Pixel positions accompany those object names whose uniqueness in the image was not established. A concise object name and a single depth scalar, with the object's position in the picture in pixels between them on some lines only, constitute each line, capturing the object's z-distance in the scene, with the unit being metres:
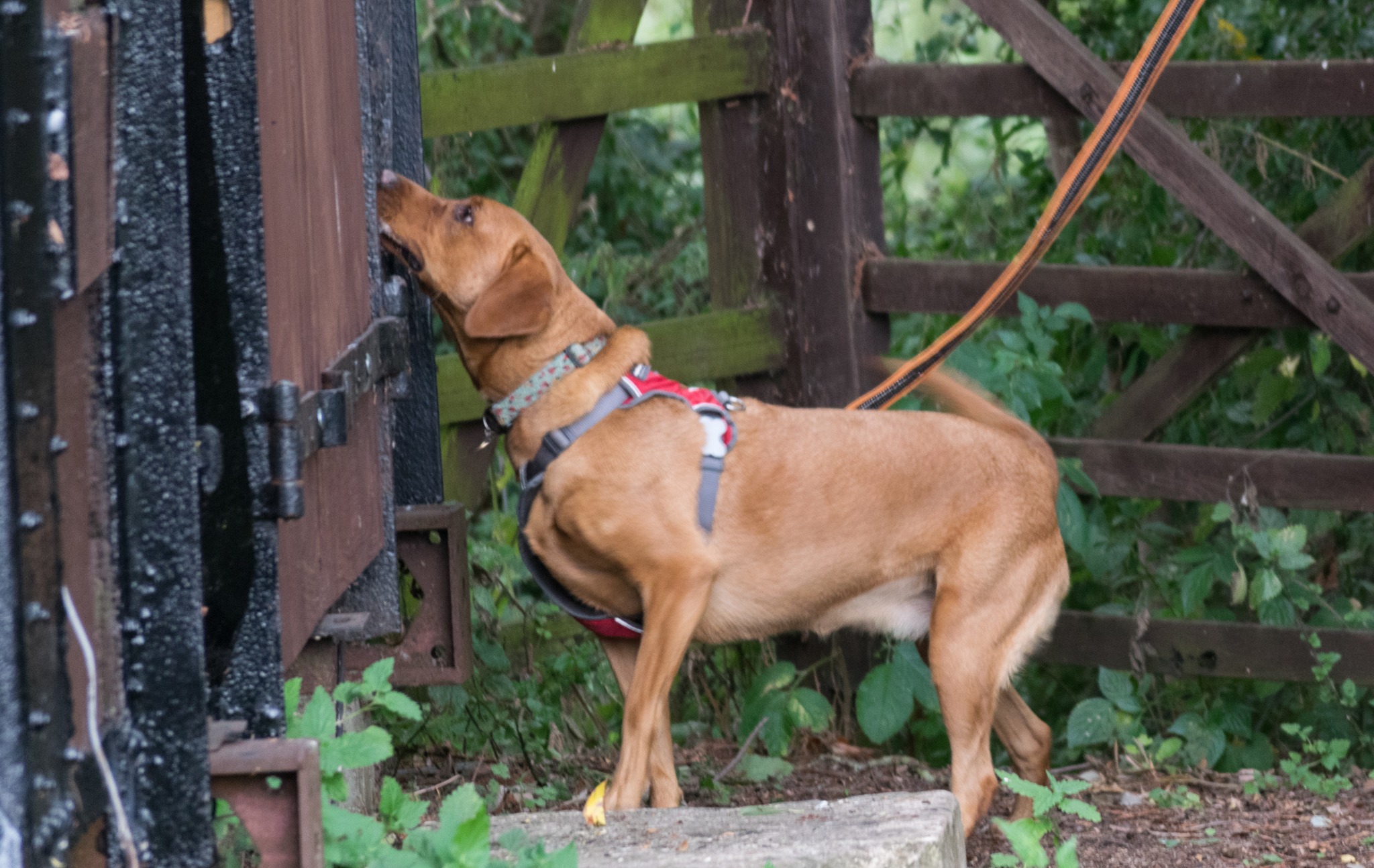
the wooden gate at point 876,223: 7.64
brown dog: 6.50
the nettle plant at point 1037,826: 4.74
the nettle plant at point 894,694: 8.11
